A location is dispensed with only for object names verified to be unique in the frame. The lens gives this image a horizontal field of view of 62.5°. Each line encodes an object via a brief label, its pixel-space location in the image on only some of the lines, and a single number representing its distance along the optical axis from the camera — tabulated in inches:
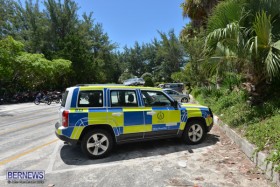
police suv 202.5
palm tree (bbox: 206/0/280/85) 238.1
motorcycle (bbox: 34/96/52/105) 765.9
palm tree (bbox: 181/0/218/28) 657.6
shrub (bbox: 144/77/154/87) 1754.8
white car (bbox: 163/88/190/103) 716.7
